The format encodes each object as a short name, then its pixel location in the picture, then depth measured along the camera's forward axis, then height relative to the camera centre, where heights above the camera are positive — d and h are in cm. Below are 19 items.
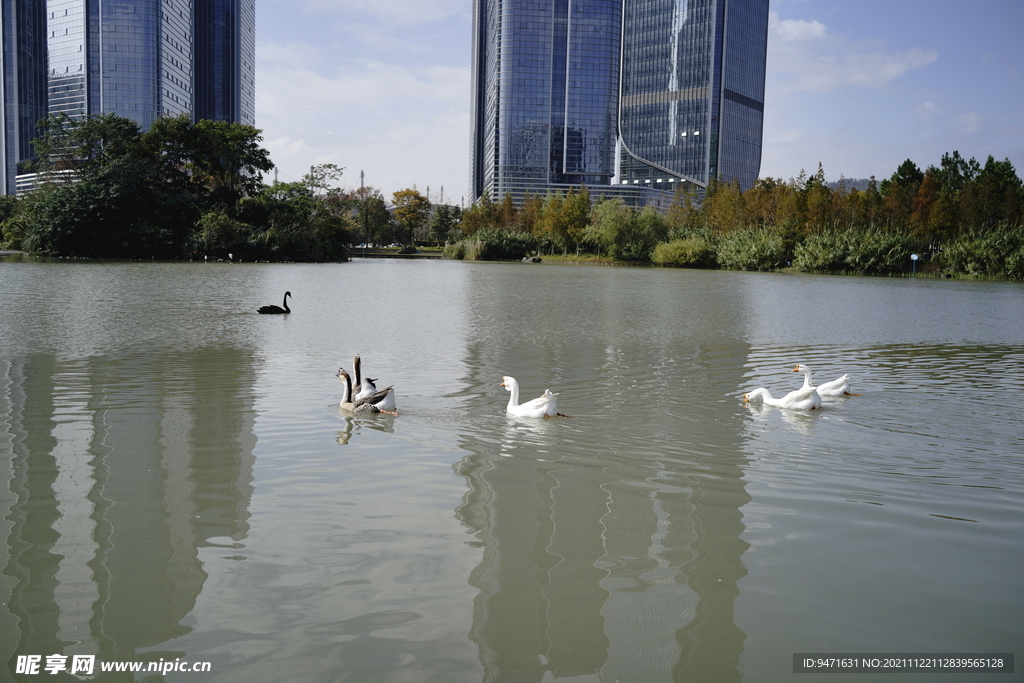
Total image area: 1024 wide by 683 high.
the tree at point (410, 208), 9844 +958
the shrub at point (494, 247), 7631 +339
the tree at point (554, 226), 8162 +626
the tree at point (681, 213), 7619 +784
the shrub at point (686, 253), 6488 +284
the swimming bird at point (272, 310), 1828 -101
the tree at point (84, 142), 5059 +905
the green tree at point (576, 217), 8031 +723
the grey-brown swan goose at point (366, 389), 772 -133
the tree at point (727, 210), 7056 +761
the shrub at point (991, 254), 5062 +279
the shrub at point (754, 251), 6059 +302
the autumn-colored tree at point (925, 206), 5881 +709
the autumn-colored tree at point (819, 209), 6272 +699
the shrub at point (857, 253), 5397 +277
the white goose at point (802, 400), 826 -134
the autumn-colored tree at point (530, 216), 9150 +819
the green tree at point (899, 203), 6056 +749
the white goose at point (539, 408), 739 -137
